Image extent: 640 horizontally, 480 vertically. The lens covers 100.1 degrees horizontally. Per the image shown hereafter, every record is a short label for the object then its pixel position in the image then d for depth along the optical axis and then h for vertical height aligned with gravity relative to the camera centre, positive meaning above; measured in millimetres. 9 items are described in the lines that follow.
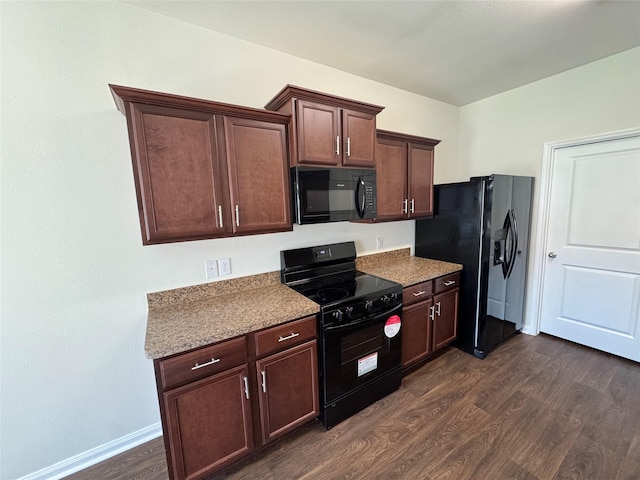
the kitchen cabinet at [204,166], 1418 +253
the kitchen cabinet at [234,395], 1338 -1035
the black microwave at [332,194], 1863 +81
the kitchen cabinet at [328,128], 1771 +547
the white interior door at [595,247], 2412 -493
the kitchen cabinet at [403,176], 2385 +252
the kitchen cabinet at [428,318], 2277 -1046
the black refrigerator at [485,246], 2449 -447
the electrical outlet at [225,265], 1960 -414
